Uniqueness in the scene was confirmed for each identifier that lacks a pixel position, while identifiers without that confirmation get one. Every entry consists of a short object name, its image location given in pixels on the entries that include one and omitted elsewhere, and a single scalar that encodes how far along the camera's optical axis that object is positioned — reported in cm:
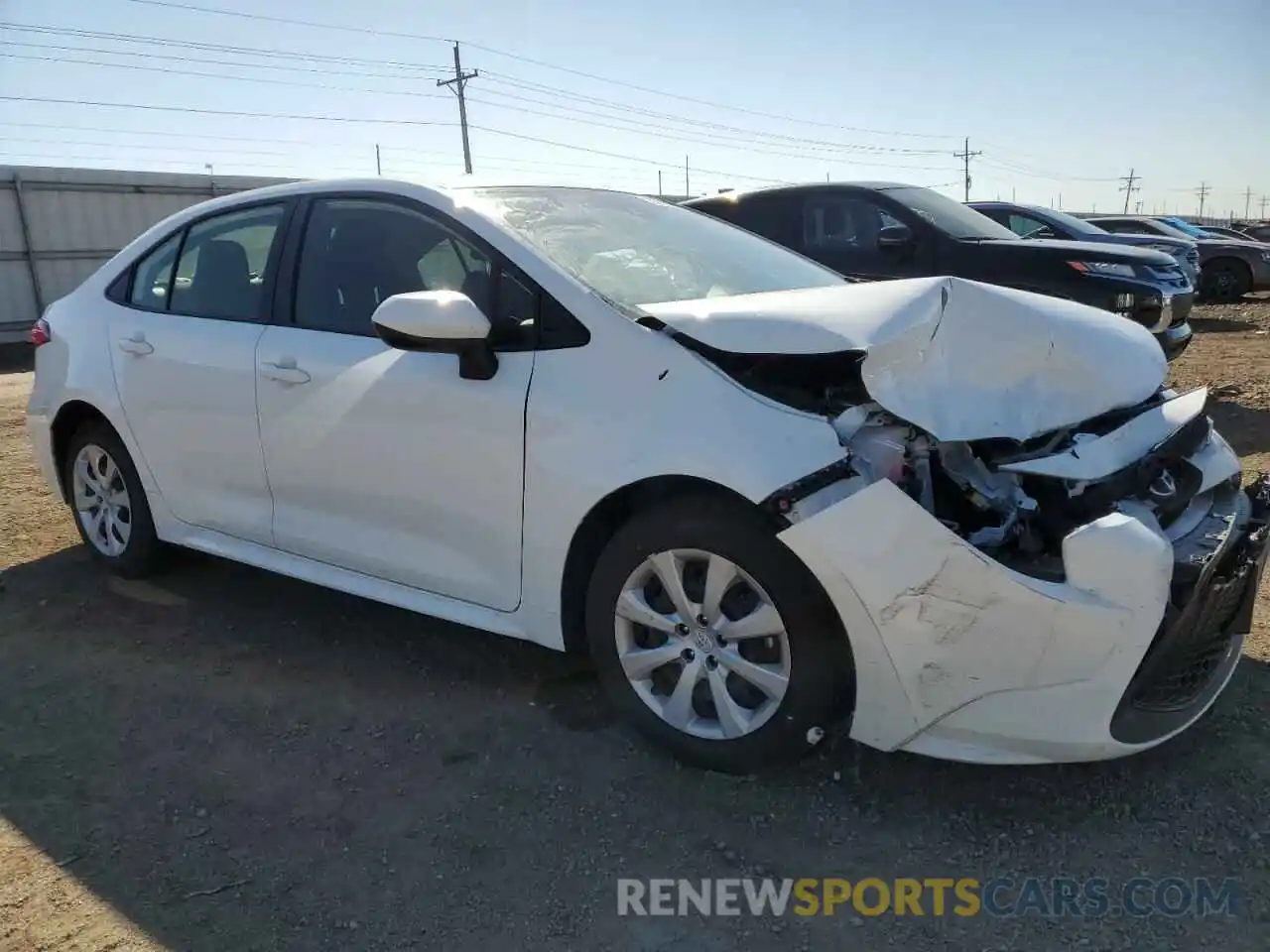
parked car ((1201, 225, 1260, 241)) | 2111
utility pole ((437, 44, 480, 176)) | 4312
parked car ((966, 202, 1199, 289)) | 1009
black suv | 718
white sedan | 235
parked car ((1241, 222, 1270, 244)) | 2690
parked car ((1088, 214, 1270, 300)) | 1551
